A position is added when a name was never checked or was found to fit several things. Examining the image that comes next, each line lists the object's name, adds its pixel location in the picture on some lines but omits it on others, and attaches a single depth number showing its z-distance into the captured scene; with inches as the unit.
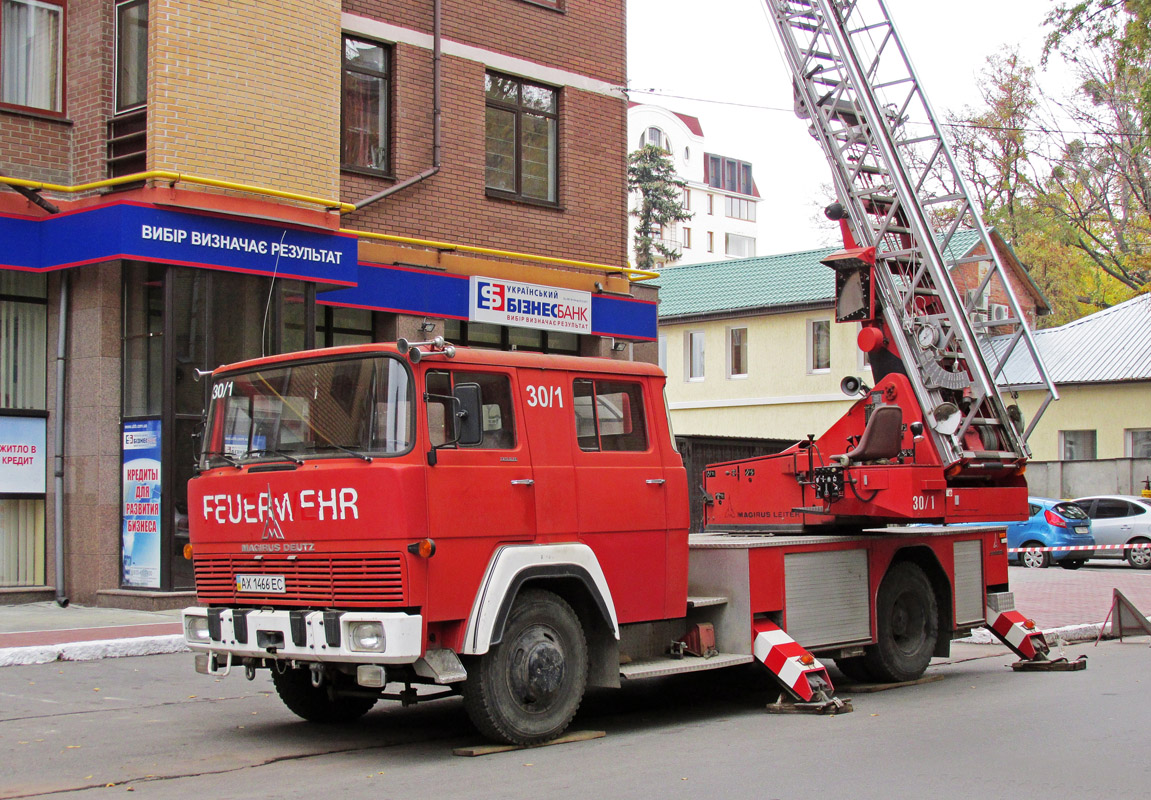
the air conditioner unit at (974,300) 485.1
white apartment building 3806.6
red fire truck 300.7
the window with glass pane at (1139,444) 1421.0
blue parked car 1042.7
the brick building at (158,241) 567.2
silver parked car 1067.9
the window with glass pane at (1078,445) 1463.8
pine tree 2861.7
